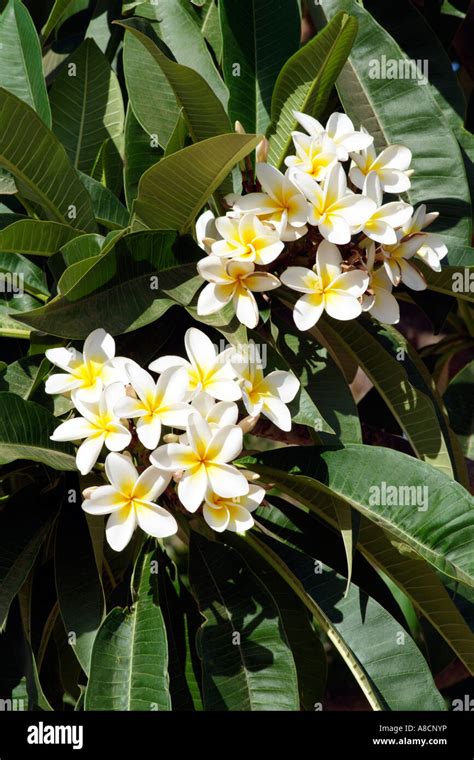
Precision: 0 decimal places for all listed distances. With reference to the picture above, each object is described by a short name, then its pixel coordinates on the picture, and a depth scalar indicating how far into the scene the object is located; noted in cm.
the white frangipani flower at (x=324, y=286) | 112
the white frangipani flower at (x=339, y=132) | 118
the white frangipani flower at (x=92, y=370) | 110
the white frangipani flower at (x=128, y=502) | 103
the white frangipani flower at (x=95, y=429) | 105
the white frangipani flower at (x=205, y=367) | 107
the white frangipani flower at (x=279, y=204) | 112
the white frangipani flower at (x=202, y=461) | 102
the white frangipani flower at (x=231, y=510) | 105
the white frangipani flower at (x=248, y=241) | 110
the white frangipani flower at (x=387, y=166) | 120
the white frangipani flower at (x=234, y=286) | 110
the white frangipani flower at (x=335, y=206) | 111
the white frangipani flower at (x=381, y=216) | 113
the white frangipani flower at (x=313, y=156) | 115
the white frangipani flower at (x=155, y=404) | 105
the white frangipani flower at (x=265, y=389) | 110
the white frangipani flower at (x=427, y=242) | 121
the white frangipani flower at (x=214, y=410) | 105
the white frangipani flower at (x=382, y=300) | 118
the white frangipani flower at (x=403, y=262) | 117
